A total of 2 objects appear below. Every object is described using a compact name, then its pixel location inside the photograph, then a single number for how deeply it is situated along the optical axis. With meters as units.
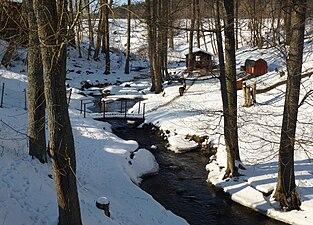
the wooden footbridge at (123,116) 19.14
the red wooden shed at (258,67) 28.50
